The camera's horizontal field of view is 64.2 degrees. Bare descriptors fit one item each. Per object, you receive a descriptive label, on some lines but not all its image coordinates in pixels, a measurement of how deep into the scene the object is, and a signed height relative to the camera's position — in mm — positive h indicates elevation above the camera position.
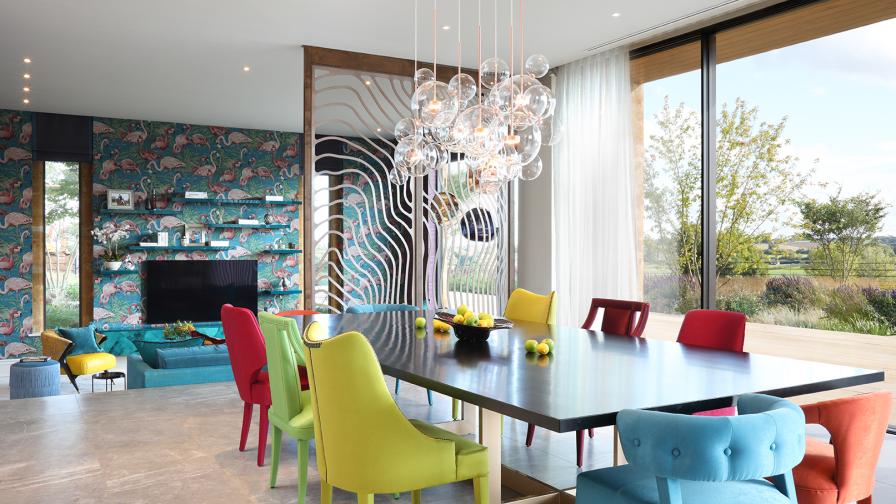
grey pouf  6086 -1052
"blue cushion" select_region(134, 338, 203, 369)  5758 -748
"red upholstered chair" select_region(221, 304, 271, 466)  3691 -532
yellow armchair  7363 -1077
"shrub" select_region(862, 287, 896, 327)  4707 -310
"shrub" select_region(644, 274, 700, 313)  5915 -314
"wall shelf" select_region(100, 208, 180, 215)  9539 +604
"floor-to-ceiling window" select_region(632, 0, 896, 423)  4836 +590
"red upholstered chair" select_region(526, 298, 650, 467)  4012 -361
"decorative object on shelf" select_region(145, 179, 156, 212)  9812 +786
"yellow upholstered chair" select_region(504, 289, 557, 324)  4488 -337
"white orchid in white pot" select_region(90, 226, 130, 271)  9461 +162
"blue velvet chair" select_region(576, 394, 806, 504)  1568 -427
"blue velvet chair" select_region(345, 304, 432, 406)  5516 -412
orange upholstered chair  2156 -609
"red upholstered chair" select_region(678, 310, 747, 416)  3432 -370
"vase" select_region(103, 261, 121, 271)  9406 -119
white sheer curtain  6301 +632
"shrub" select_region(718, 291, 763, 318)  5523 -373
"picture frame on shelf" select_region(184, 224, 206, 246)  10062 +299
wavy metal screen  6742 +293
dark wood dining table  2053 -417
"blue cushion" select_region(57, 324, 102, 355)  7633 -885
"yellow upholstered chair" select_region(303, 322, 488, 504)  2252 -566
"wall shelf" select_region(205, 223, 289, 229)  10295 +437
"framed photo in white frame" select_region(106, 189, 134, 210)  9547 +768
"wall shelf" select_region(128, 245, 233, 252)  9930 +123
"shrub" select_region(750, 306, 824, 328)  5122 -455
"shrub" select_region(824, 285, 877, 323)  4844 -345
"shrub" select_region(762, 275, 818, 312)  5148 -275
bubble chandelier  3535 +695
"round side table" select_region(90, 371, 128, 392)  7098 -1195
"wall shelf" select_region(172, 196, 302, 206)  10167 +789
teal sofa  5574 -883
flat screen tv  9852 -460
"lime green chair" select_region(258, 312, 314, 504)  3033 -571
